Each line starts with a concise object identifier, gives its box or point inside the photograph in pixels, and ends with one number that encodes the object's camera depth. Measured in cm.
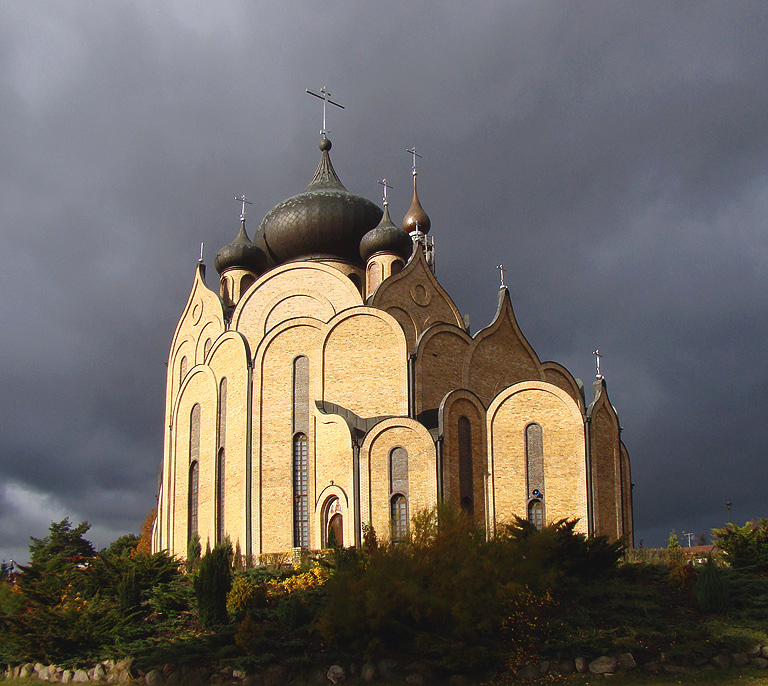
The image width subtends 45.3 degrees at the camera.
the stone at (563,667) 1597
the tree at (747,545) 2202
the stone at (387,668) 1603
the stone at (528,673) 1579
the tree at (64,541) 4209
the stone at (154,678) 1656
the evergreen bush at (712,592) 1842
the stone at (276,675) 1603
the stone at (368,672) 1599
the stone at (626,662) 1598
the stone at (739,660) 1630
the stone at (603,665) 1589
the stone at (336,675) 1602
